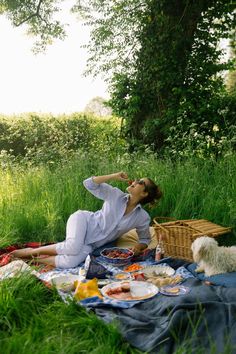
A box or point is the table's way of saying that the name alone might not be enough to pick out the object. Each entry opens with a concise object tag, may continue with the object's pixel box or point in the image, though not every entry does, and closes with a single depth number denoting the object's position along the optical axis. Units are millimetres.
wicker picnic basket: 4238
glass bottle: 4391
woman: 4480
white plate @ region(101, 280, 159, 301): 3283
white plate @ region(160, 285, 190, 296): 3294
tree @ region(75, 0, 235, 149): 9047
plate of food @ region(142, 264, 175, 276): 3982
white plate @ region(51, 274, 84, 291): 3482
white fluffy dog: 3676
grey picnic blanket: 2527
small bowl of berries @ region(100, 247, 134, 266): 4266
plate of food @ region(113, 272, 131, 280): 3854
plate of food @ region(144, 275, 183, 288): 3596
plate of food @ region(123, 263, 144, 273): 4105
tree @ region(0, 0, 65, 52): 12164
